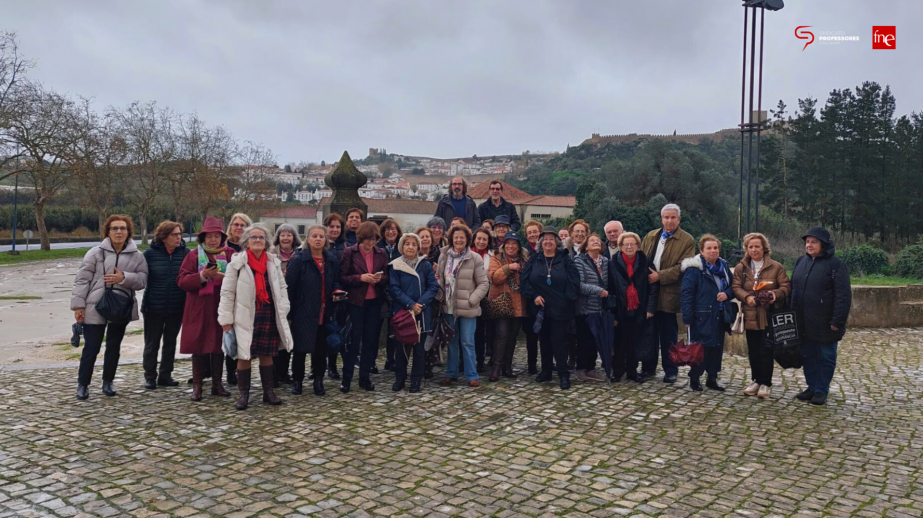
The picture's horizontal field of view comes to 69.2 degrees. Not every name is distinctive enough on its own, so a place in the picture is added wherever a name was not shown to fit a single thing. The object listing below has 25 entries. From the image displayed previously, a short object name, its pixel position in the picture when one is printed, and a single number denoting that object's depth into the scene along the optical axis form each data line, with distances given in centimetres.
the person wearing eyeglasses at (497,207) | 884
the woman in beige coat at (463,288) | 698
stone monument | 1055
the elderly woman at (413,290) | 675
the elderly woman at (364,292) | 672
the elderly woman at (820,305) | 632
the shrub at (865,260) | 1620
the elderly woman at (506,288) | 720
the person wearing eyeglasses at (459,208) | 913
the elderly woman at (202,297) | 629
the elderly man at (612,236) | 750
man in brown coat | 711
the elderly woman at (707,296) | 679
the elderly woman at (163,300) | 672
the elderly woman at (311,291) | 641
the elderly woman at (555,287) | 694
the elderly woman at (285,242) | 681
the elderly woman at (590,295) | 705
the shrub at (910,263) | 1526
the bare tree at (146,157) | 4119
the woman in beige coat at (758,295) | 661
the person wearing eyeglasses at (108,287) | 637
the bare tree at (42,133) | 3084
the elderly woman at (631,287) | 711
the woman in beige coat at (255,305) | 596
